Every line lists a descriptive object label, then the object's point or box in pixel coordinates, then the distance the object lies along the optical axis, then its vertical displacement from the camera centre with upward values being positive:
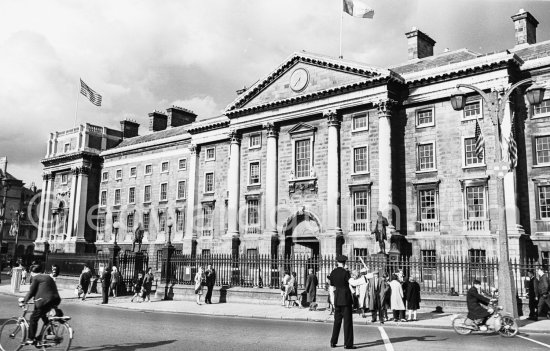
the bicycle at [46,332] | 10.28 -1.47
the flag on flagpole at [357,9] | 35.47 +17.11
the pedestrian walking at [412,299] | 18.92 -1.31
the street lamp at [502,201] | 16.42 +2.05
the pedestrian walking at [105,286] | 26.36 -1.38
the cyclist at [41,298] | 10.28 -0.80
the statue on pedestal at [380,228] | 27.91 +1.84
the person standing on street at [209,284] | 25.50 -1.17
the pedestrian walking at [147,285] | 26.78 -1.33
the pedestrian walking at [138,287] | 27.06 -1.47
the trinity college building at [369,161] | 30.75 +6.99
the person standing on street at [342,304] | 11.38 -0.93
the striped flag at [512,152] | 20.52 +4.40
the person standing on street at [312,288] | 22.72 -1.17
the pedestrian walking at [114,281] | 29.56 -1.30
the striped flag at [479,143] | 21.72 +5.00
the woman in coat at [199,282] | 25.30 -1.09
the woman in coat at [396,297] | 18.59 -1.22
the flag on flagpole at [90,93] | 52.94 +16.74
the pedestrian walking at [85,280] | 28.19 -1.18
